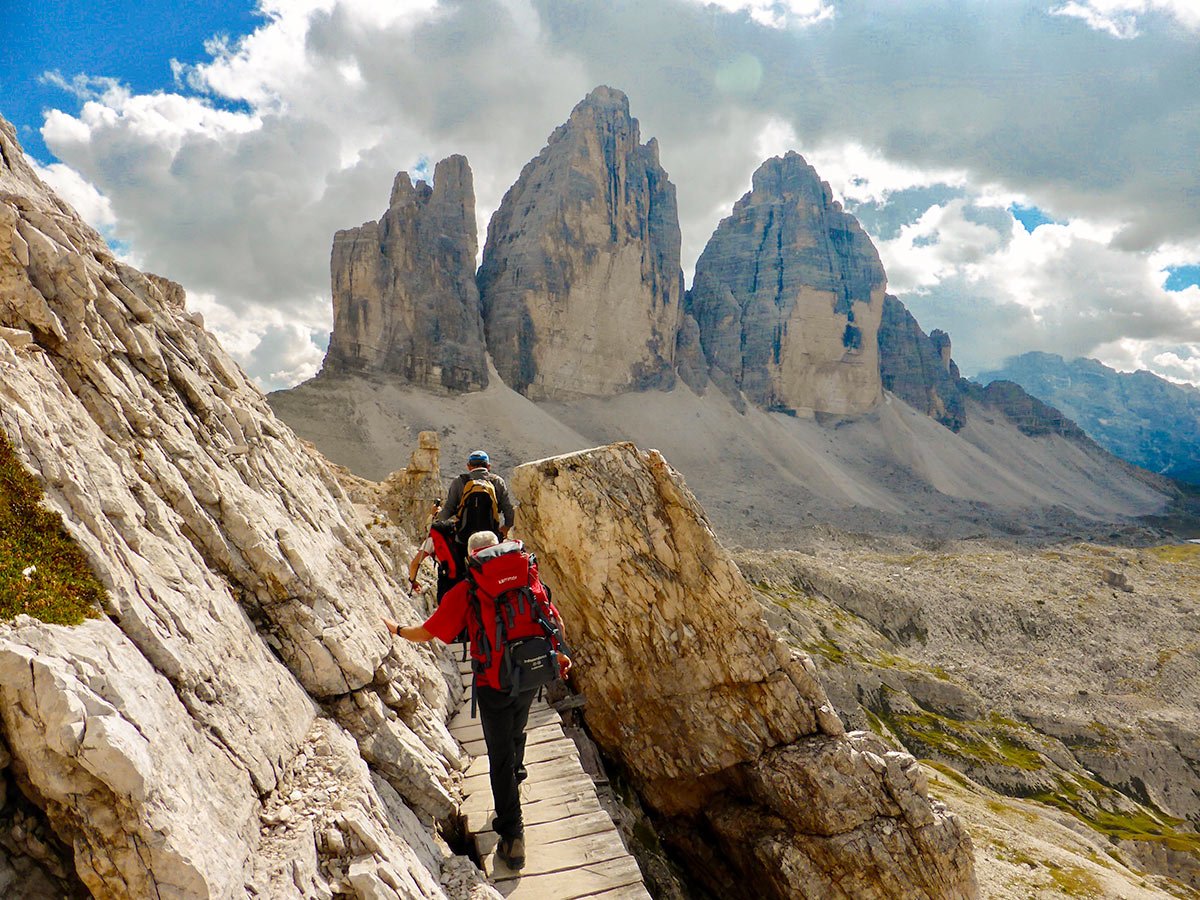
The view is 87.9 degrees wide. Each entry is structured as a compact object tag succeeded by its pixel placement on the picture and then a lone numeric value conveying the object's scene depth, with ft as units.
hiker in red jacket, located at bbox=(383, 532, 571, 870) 18.89
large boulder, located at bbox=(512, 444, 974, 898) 37.81
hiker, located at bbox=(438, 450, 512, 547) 27.07
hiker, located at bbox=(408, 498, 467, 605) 27.58
